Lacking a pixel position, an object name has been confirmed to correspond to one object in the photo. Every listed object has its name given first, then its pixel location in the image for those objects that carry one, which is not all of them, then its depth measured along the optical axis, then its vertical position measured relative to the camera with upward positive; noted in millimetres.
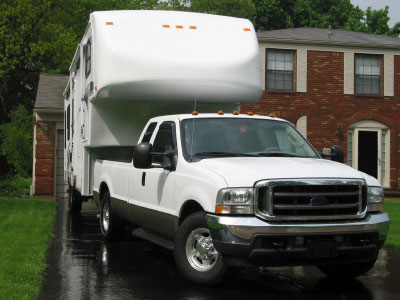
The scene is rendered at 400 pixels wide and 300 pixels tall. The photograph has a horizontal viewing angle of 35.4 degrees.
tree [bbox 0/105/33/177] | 25203 +300
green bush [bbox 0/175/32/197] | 21527 -1393
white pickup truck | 6203 -495
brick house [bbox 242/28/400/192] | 23266 +2262
